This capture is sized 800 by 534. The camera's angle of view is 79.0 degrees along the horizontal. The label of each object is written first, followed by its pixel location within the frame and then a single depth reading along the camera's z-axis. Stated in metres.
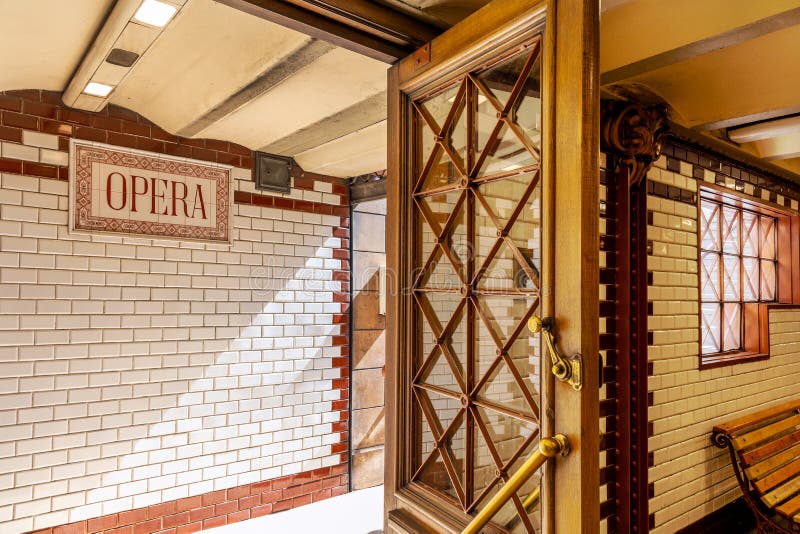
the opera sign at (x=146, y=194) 2.81
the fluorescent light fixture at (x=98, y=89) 2.44
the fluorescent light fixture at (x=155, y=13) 1.69
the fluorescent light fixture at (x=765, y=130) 2.70
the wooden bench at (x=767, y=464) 2.91
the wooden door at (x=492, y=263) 1.15
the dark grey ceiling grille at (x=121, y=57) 2.04
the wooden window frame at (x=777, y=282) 3.26
